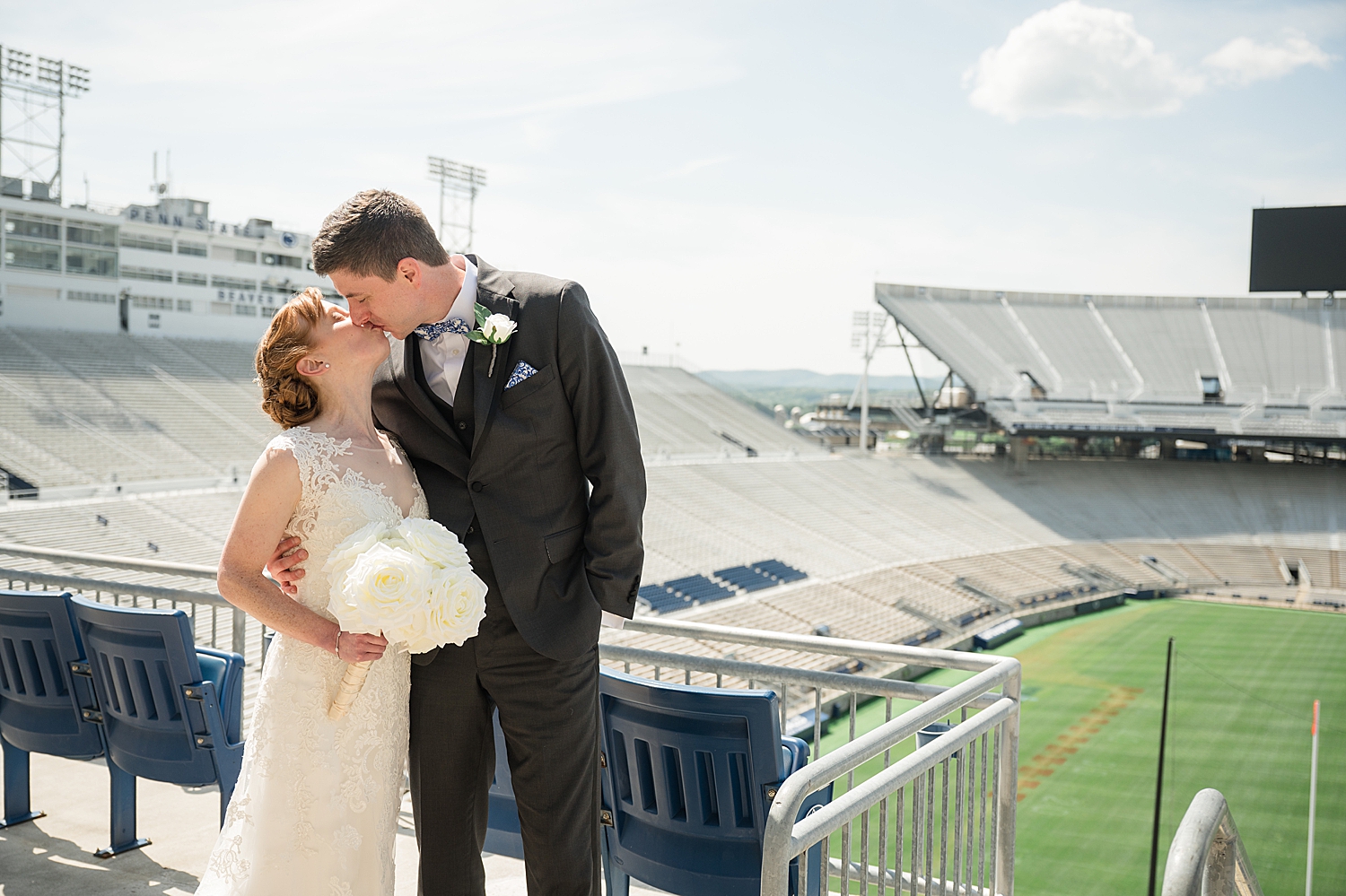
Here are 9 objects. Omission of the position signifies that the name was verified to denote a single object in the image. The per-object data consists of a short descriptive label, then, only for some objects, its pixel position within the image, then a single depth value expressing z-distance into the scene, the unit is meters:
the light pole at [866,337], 44.78
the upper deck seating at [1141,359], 39.22
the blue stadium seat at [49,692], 3.50
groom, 2.17
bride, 2.31
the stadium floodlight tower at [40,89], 36.81
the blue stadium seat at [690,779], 2.34
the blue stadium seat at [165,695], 3.20
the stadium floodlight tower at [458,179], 46.47
